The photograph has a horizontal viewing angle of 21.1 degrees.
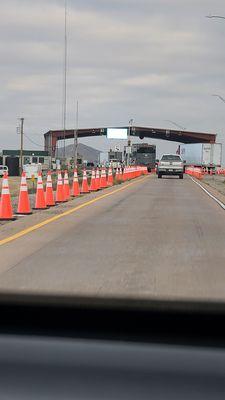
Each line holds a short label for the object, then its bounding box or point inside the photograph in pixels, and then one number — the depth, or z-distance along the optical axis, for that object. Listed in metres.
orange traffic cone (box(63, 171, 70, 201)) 21.10
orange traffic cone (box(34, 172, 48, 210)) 16.98
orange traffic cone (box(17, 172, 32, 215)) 15.69
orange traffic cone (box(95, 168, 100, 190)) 28.89
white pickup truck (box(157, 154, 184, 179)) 46.41
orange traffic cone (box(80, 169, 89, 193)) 25.80
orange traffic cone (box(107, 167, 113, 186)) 34.42
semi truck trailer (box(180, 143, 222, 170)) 72.56
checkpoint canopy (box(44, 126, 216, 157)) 106.53
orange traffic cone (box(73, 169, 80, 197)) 23.75
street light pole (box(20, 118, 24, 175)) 87.97
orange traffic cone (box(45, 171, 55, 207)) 18.55
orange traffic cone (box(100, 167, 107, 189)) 30.76
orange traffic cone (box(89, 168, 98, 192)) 27.70
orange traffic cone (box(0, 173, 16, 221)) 14.27
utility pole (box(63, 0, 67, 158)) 49.63
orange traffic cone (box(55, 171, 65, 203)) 20.14
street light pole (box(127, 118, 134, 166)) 70.00
